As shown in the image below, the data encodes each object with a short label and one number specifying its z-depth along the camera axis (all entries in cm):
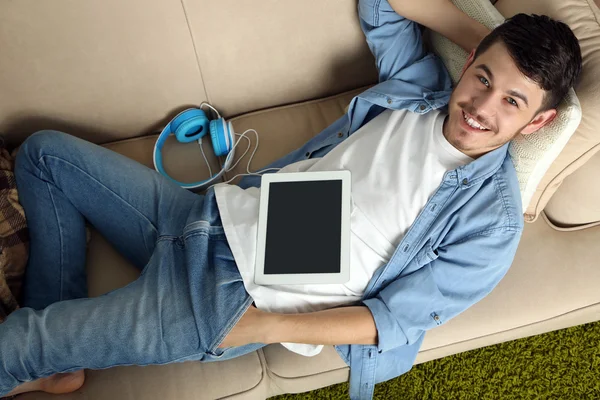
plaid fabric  125
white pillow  114
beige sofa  126
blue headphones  147
